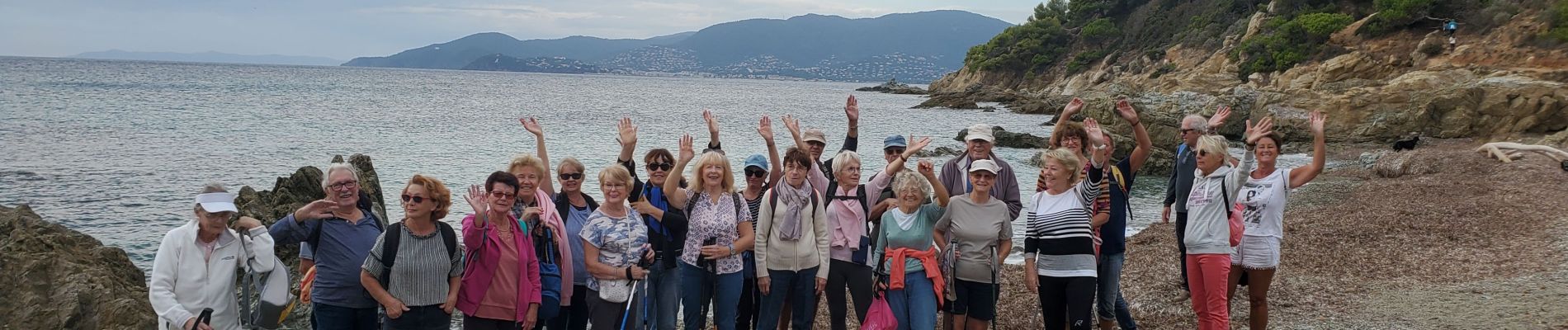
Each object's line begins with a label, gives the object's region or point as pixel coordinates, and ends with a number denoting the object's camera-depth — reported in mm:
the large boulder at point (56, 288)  7527
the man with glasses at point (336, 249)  5516
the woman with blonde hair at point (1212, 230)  6266
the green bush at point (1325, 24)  49125
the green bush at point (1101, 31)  92062
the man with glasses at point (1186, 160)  7328
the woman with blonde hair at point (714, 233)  6309
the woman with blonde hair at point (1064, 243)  6062
